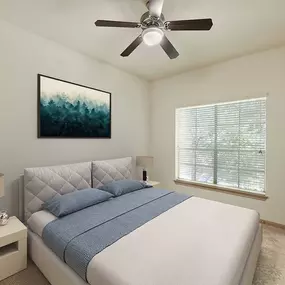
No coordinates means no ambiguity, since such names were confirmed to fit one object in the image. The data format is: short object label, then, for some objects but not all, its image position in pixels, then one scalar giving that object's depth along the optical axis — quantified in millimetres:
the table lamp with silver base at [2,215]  1853
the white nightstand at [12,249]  1781
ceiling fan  1708
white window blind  3088
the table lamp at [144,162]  3707
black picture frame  2543
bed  1170
